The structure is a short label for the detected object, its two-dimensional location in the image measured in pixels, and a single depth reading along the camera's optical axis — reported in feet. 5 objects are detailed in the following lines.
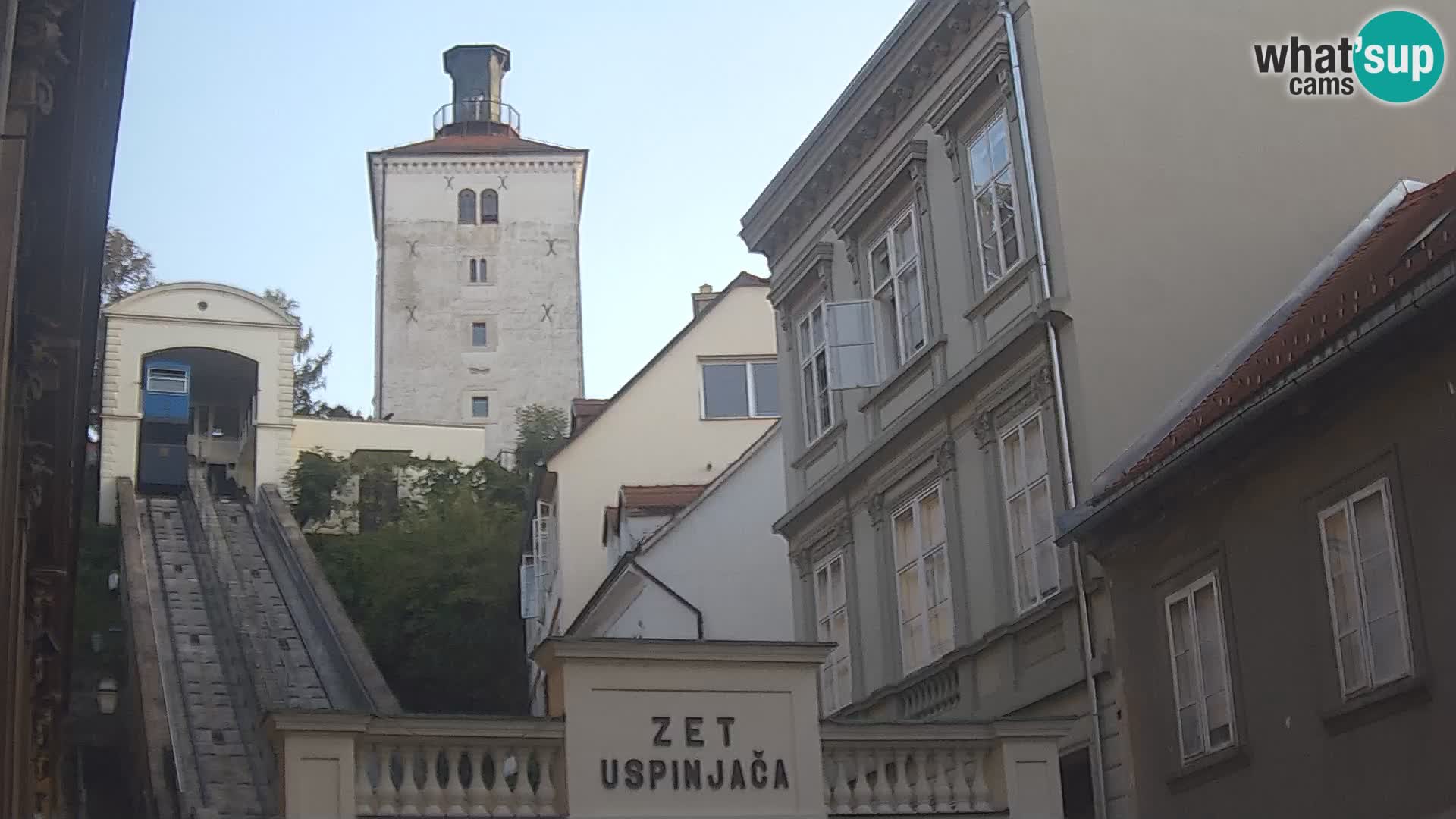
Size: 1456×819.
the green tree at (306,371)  260.62
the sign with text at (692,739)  50.34
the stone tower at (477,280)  278.05
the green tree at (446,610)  137.69
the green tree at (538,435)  197.57
